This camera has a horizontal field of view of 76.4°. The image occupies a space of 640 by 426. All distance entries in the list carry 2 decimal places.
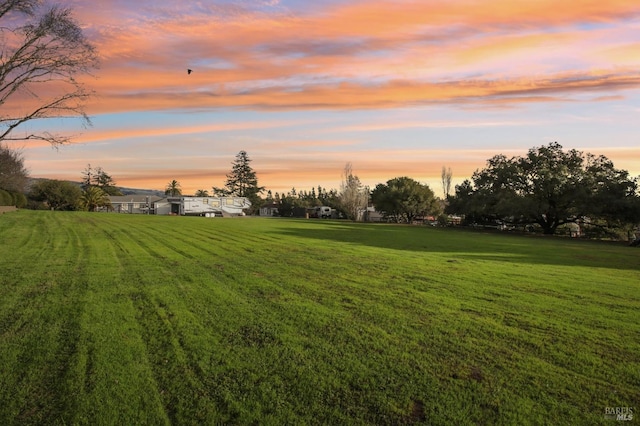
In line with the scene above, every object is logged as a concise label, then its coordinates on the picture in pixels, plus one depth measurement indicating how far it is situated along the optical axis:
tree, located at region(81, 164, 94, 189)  105.37
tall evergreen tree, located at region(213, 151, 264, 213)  108.62
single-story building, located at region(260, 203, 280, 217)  94.38
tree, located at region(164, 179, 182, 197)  120.20
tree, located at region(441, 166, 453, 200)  86.13
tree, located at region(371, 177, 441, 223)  61.31
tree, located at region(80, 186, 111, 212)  67.12
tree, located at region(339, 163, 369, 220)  74.25
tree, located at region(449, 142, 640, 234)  32.81
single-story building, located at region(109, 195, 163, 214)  87.75
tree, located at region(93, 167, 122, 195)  103.75
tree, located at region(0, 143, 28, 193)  45.09
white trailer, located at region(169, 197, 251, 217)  76.75
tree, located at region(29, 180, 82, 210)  62.31
